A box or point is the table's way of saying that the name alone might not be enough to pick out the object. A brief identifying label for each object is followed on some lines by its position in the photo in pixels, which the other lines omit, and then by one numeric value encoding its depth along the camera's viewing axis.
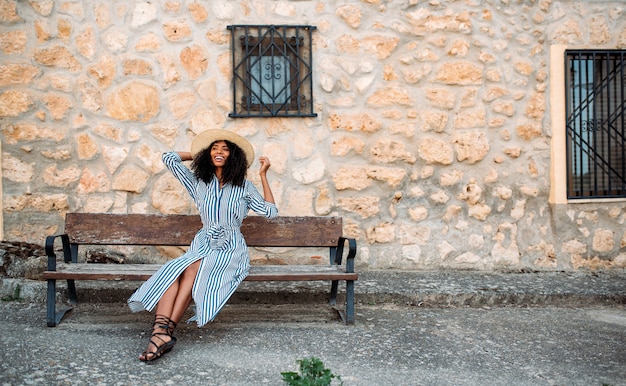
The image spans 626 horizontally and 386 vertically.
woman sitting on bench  3.53
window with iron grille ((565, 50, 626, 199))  5.45
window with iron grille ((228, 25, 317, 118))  5.09
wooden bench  4.29
